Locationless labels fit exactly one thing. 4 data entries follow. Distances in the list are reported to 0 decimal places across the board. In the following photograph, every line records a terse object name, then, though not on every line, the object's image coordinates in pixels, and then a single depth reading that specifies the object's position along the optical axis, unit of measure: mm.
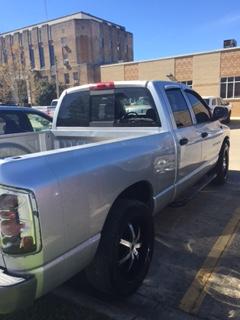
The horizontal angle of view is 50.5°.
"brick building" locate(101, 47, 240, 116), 22503
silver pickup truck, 1475
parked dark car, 4925
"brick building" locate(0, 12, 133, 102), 49301
